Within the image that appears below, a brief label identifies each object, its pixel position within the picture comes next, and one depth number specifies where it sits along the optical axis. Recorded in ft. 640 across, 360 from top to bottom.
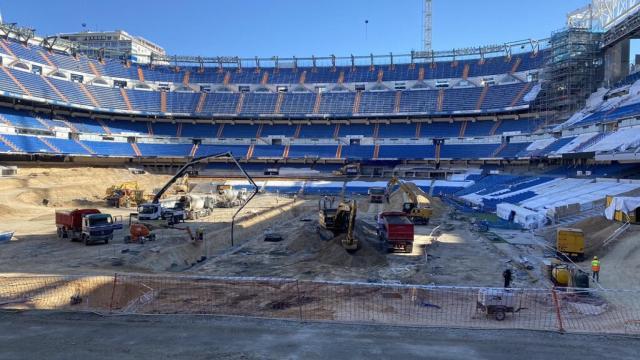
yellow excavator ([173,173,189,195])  167.04
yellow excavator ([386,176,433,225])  121.19
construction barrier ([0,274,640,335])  43.16
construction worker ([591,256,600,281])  57.98
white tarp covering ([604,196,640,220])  82.99
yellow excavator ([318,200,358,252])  75.31
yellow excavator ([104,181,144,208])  146.41
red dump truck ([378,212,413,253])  81.41
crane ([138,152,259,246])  100.68
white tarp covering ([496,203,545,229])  102.94
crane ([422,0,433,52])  398.83
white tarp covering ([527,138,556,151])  181.29
